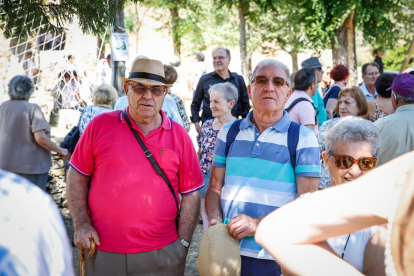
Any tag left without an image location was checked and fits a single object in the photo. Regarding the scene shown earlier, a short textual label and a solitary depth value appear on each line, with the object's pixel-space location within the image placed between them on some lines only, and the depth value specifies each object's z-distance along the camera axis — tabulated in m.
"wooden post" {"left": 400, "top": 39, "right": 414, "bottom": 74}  6.58
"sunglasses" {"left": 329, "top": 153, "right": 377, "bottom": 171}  2.11
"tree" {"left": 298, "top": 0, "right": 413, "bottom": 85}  12.40
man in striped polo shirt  2.49
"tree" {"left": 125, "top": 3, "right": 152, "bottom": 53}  27.81
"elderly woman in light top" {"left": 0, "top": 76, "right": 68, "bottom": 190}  4.59
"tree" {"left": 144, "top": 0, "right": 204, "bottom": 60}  18.27
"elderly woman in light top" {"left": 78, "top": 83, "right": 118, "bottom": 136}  4.58
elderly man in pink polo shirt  2.67
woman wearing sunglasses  2.11
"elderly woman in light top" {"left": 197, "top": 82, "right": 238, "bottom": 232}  4.10
